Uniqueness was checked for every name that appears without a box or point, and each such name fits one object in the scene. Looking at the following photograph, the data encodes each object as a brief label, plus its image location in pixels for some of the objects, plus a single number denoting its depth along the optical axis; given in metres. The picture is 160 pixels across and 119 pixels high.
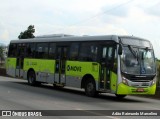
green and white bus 19.16
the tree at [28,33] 82.34
